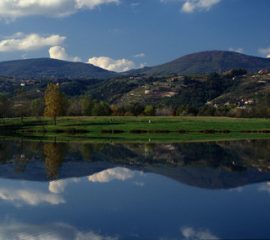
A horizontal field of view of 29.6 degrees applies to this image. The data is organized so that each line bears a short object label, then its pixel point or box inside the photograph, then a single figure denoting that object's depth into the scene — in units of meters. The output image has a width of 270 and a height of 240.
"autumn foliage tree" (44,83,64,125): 117.12
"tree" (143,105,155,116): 162.88
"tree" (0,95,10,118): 138.50
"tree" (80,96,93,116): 154.46
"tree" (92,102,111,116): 154.50
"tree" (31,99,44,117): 151.00
